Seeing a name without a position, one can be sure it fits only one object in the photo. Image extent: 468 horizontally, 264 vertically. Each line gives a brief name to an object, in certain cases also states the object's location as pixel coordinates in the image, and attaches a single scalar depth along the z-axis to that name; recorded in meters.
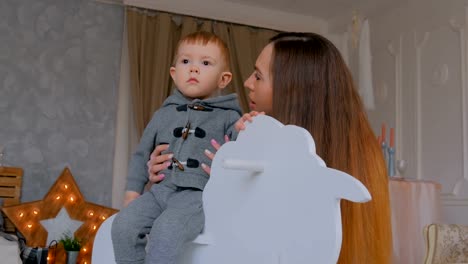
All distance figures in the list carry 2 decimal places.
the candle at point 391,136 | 3.76
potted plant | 3.59
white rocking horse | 0.83
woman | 1.09
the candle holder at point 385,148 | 3.41
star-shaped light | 3.71
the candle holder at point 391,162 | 3.50
